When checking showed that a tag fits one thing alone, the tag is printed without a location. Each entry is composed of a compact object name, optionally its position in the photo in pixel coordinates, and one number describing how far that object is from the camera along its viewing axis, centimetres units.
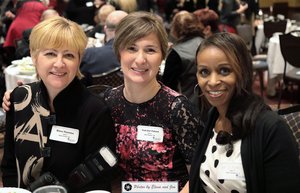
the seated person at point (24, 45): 528
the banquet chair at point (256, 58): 605
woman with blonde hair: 177
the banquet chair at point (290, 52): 503
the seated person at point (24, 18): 647
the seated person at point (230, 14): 887
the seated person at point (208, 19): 477
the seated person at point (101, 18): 625
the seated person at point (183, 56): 379
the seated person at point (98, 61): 384
